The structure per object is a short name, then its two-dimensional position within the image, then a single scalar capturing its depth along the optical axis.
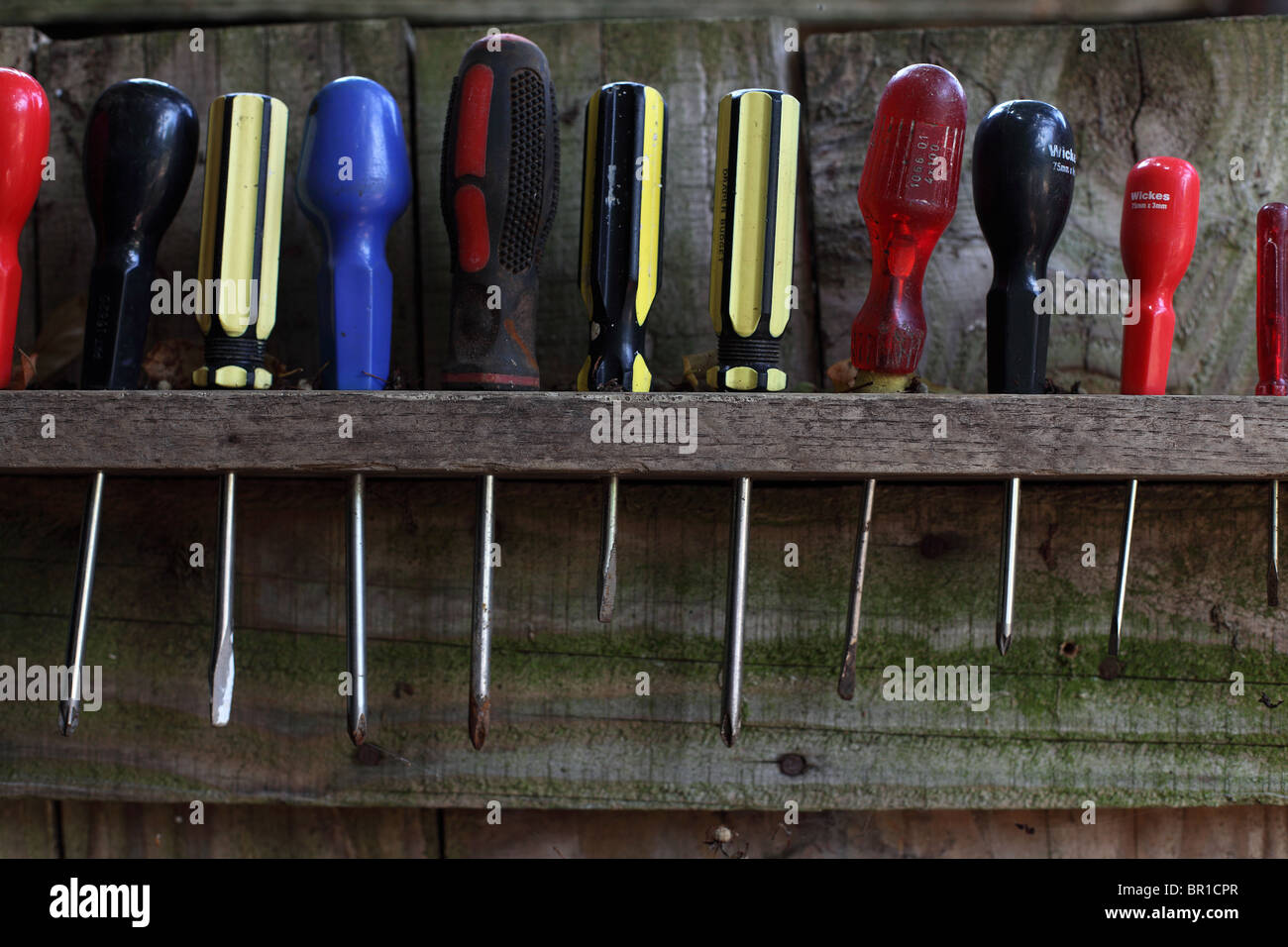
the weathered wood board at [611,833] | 0.73
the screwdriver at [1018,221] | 0.58
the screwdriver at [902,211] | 0.57
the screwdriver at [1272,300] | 0.60
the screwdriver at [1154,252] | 0.59
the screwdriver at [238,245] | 0.58
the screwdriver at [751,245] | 0.56
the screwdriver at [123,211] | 0.60
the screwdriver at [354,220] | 0.60
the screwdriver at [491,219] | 0.58
